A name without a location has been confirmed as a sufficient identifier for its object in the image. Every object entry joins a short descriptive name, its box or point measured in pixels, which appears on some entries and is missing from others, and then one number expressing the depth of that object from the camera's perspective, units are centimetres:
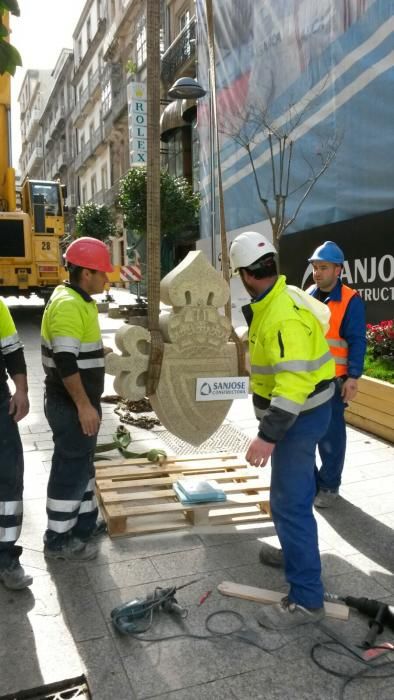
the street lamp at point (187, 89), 896
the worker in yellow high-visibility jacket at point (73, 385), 305
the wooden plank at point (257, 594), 273
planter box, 530
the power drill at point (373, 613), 253
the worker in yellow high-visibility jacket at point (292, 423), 254
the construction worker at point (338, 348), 391
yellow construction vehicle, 1280
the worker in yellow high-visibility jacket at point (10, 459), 302
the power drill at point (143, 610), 261
